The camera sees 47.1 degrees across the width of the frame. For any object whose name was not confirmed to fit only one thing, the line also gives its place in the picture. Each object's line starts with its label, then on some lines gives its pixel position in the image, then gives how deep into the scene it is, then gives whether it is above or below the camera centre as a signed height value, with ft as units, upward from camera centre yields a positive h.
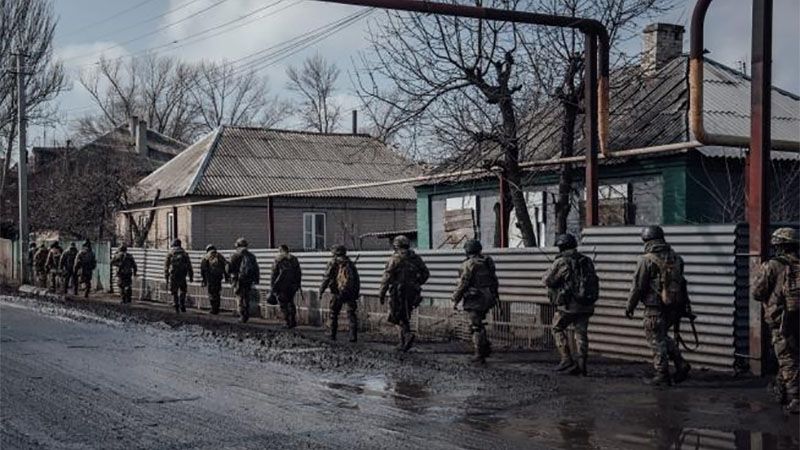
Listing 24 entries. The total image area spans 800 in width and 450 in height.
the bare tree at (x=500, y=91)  50.62 +6.89
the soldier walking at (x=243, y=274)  60.90 -4.03
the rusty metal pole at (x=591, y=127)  40.37 +3.79
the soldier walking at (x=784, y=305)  26.76 -2.71
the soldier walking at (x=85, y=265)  88.28 -4.98
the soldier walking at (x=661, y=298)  31.53 -2.95
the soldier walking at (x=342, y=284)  48.26 -3.75
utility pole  111.04 +4.81
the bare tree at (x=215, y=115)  240.53 +25.89
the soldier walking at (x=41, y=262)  103.50 -5.56
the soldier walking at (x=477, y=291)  38.91 -3.34
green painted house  55.21 +3.13
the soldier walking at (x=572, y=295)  34.68 -3.09
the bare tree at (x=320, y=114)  231.30 +25.28
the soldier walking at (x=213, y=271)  66.08 -4.15
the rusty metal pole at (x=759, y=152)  32.48 +2.16
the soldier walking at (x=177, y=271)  70.28 -4.46
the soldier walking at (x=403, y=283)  43.52 -3.32
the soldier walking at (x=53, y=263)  97.66 -5.26
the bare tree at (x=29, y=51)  144.15 +24.76
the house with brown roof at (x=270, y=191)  117.19 +2.64
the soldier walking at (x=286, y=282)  55.67 -4.16
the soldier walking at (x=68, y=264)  93.66 -5.14
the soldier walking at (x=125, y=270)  80.84 -4.96
